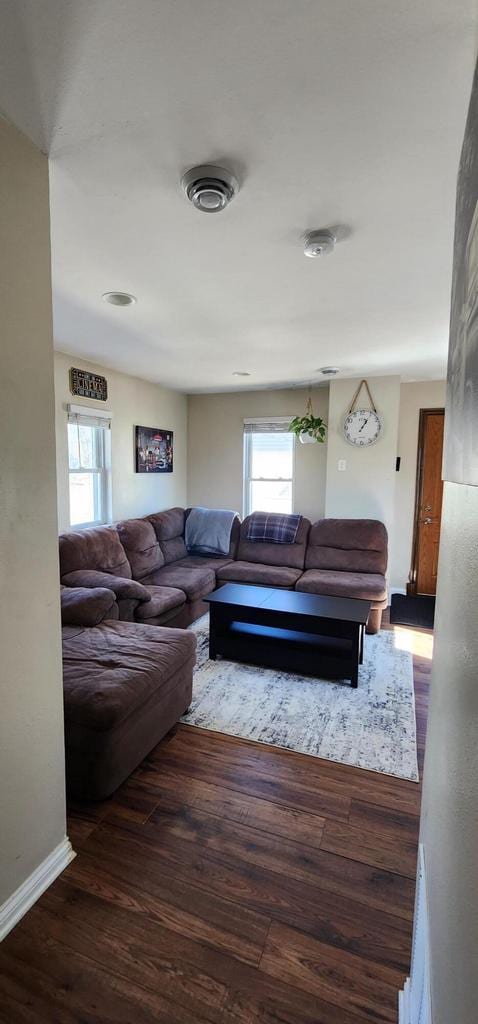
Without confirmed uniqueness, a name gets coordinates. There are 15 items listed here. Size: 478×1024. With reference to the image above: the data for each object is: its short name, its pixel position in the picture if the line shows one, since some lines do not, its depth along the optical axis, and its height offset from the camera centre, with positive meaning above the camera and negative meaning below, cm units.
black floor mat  405 -137
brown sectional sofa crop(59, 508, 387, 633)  322 -87
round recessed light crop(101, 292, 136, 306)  229 +94
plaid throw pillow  459 -59
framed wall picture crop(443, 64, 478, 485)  60 +24
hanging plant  442 +48
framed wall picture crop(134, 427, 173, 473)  449 +24
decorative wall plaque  356 +75
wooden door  454 -29
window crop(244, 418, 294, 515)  507 +9
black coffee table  286 -114
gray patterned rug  220 -141
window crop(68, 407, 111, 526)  368 +3
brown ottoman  178 -101
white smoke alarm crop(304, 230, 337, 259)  166 +91
